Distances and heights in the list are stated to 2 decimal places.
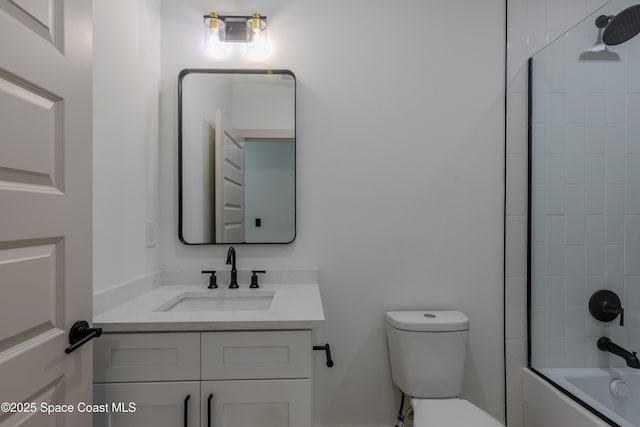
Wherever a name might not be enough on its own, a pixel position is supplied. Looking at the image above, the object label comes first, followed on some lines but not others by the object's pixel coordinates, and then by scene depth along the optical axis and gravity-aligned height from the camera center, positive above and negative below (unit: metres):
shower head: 1.25 +0.74
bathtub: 1.32 -0.75
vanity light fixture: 1.58 +0.87
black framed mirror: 1.61 +0.28
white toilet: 1.44 -0.65
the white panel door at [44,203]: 0.68 +0.02
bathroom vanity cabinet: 1.05 -0.55
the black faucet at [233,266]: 1.54 -0.27
